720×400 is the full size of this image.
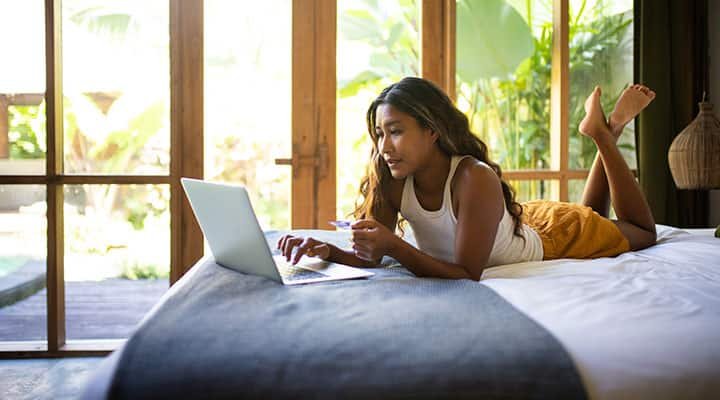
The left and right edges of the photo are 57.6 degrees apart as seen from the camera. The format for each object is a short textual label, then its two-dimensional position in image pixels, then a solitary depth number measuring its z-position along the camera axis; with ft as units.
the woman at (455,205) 5.03
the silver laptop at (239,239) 4.20
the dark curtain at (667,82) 10.05
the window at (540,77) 10.44
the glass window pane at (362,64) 10.50
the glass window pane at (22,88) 9.19
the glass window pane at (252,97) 9.80
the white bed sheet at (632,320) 2.92
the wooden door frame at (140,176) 9.04
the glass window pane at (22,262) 9.32
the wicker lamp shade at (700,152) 8.96
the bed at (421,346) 2.77
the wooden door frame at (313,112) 9.66
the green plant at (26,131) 9.26
